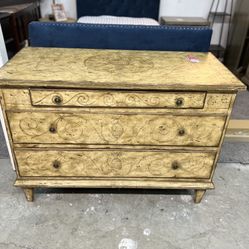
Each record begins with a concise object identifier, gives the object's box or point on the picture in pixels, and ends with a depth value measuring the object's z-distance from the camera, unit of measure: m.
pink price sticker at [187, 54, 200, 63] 1.41
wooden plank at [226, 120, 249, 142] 2.16
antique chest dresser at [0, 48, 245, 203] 1.14
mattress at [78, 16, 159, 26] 3.32
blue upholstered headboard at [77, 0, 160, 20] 3.63
